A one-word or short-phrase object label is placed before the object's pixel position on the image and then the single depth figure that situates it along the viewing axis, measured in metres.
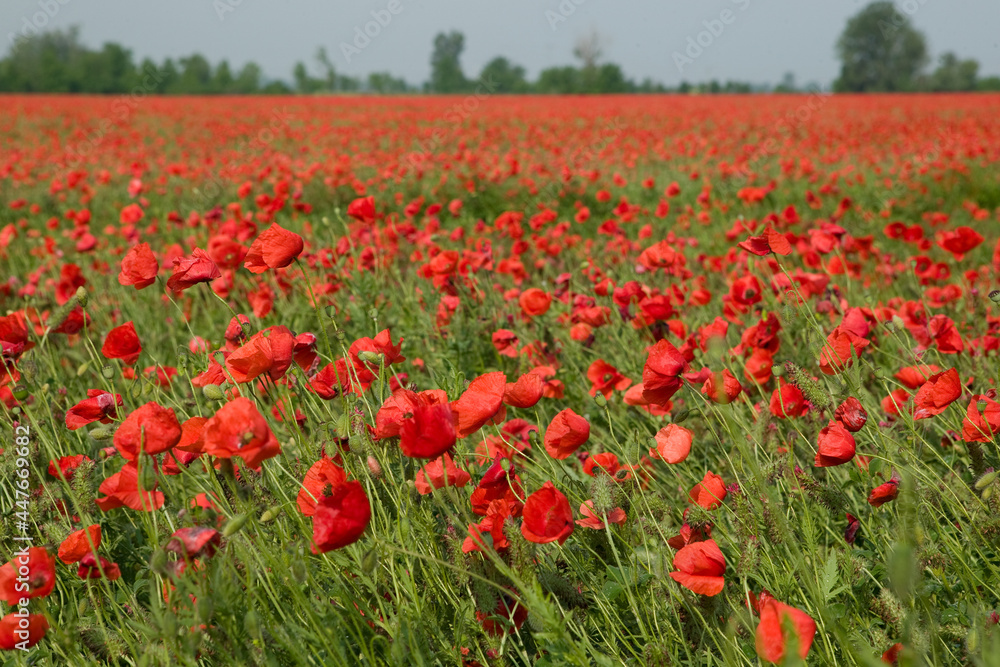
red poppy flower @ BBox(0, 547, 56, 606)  1.09
